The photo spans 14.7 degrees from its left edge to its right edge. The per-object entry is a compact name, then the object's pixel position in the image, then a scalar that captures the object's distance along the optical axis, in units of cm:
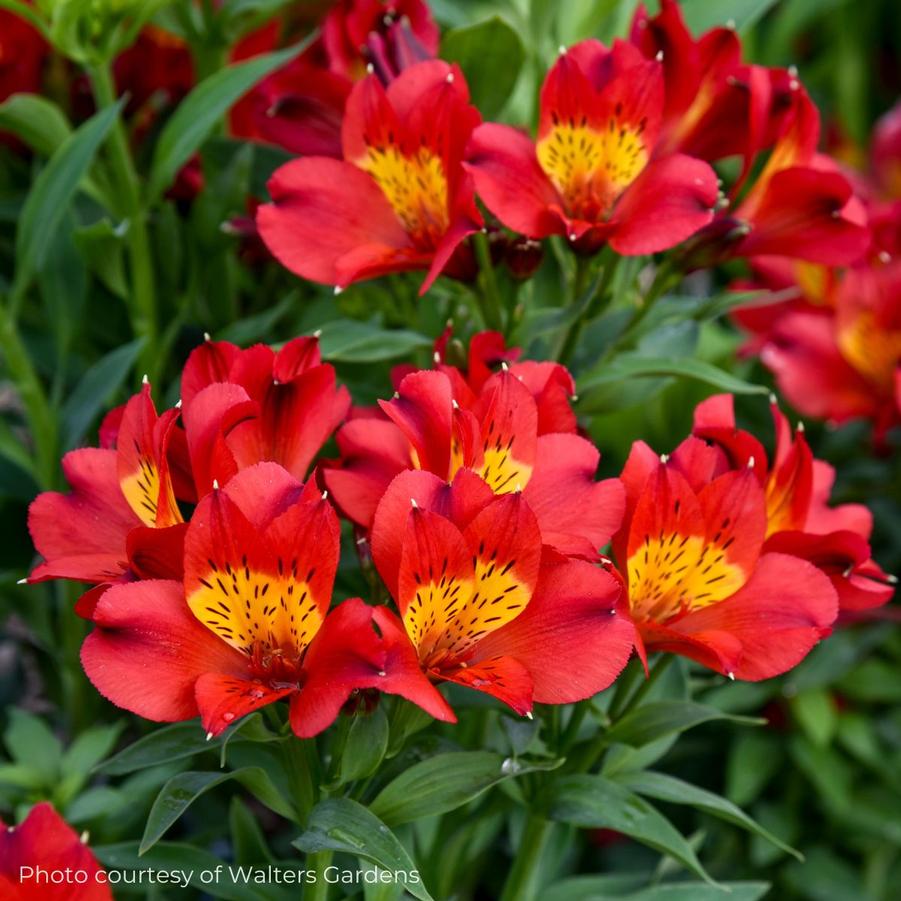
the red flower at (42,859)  67
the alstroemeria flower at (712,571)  71
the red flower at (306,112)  80
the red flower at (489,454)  70
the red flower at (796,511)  73
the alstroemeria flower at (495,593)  68
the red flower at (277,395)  71
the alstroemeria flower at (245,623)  68
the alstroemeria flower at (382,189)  76
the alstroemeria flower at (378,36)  79
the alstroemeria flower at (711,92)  77
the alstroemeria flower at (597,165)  75
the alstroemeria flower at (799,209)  78
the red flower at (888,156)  133
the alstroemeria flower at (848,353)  94
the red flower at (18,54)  87
